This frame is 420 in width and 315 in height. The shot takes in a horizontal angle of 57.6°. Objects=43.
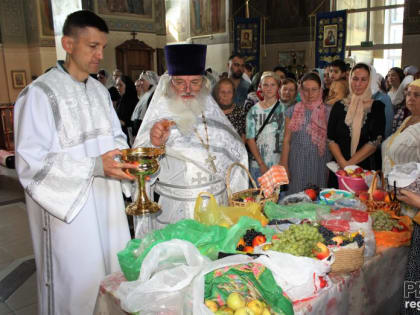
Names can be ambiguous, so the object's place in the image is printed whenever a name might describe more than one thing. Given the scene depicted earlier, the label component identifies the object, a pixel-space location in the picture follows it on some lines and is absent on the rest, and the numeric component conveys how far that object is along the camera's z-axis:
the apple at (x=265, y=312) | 1.37
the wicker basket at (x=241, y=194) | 2.38
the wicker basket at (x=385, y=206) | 2.44
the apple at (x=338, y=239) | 1.82
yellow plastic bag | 2.12
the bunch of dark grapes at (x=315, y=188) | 2.84
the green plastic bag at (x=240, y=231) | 1.81
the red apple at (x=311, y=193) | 2.72
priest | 2.69
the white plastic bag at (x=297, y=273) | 1.57
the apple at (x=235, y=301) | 1.36
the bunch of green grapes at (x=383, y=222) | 2.20
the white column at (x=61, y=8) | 7.49
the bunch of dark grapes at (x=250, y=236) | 1.83
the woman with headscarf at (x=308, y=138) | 3.91
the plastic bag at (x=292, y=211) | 2.26
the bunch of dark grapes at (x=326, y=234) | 1.83
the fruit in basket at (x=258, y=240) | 1.82
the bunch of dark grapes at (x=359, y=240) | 1.81
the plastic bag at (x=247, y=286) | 1.44
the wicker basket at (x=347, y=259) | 1.74
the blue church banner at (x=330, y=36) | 10.78
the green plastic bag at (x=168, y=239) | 1.67
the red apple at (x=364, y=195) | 2.62
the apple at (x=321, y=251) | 1.73
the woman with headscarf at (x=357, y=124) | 3.66
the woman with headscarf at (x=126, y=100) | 7.36
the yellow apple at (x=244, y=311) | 1.32
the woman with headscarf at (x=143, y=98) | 6.51
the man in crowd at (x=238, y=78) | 6.10
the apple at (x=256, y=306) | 1.36
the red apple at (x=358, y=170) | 2.94
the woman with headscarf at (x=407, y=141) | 2.65
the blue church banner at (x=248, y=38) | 12.13
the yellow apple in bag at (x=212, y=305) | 1.38
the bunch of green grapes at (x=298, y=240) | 1.71
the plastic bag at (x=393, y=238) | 2.13
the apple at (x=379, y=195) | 2.53
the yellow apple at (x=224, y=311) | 1.36
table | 1.66
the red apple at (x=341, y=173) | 2.90
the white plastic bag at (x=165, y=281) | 1.44
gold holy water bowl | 1.95
